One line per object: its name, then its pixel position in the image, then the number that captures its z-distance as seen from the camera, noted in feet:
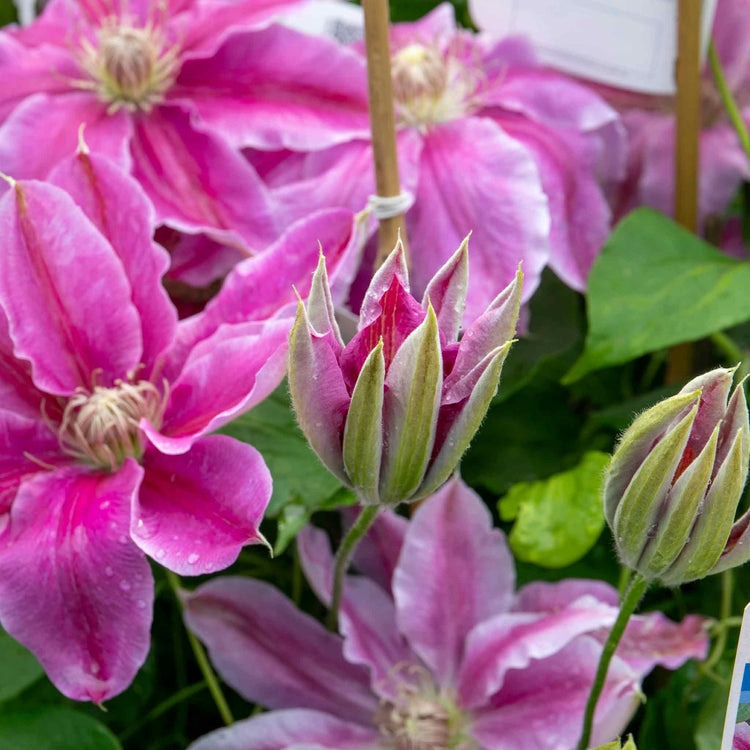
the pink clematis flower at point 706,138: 1.93
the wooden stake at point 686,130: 1.83
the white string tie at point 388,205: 1.65
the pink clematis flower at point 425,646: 1.63
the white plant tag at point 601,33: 1.90
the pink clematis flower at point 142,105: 1.75
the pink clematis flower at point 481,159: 1.75
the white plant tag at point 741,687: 1.31
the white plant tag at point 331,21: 1.95
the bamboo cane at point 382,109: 1.59
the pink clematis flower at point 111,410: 1.46
